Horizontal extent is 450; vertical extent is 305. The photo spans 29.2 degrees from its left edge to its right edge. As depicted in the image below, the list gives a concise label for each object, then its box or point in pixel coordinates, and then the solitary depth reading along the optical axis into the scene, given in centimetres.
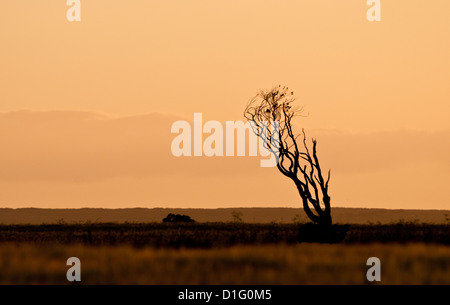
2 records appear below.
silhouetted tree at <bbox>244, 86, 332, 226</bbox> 4016
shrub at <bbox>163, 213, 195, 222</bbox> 7559
